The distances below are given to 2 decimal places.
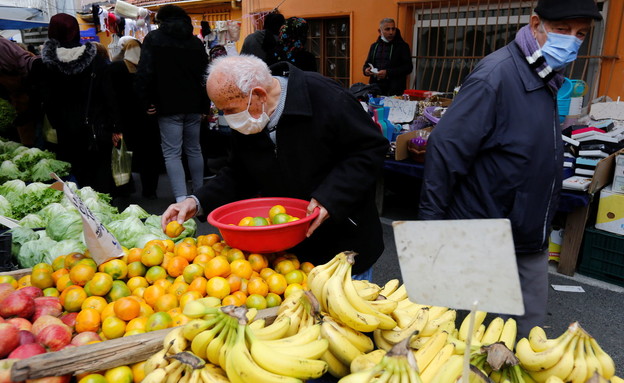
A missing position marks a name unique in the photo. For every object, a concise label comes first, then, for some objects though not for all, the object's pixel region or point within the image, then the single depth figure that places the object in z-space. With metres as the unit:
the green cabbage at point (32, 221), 3.31
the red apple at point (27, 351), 1.46
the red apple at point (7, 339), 1.49
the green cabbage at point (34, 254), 2.64
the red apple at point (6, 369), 1.32
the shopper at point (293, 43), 5.89
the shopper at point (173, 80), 5.09
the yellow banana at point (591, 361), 1.29
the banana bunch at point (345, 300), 1.47
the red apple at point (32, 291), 1.92
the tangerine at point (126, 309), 1.75
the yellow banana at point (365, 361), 1.37
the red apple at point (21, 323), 1.68
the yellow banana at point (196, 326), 1.35
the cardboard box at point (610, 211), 3.94
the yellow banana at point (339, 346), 1.43
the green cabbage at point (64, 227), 2.95
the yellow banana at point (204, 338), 1.32
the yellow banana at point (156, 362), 1.36
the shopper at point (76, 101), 4.80
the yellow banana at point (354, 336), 1.49
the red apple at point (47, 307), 1.81
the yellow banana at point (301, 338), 1.38
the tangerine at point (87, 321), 1.73
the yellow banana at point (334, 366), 1.47
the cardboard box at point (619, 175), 3.95
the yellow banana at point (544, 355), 1.31
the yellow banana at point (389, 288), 1.90
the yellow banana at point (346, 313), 1.46
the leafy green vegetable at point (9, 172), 4.76
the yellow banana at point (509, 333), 1.58
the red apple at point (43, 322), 1.68
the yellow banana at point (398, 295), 1.87
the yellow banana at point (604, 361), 1.33
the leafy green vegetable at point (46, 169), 4.81
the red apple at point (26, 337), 1.56
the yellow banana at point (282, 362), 1.25
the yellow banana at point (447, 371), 1.28
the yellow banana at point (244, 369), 1.20
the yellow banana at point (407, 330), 1.54
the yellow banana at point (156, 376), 1.27
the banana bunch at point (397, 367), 1.10
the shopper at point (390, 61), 7.10
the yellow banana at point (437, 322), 1.60
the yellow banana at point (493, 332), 1.58
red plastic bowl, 1.93
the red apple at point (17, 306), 1.75
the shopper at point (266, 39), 5.95
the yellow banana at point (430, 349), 1.39
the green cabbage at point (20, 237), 2.77
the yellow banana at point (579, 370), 1.29
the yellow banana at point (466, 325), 1.58
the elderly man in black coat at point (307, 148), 2.09
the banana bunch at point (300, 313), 1.54
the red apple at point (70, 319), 1.77
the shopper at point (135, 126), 5.93
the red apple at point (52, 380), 1.36
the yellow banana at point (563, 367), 1.30
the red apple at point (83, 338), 1.62
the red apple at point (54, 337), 1.60
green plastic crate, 4.01
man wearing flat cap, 2.28
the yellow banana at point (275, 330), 1.45
